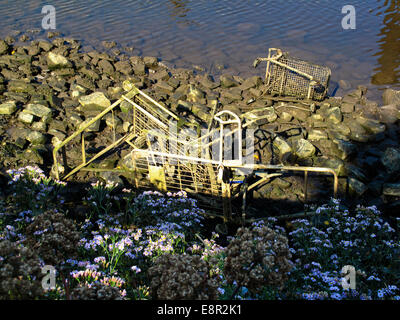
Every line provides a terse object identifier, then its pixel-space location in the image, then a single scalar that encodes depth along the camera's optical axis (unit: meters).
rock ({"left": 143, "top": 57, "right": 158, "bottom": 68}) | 12.07
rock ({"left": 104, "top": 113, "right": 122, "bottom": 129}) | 8.71
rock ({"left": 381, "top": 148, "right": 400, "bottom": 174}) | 7.52
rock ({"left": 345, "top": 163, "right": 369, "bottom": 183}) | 7.49
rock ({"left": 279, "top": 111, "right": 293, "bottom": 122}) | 9.32
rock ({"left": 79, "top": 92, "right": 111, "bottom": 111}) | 9.30
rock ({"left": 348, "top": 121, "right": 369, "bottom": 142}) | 8.70
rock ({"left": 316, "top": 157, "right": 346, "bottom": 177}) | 7.63
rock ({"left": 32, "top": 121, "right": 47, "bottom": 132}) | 8.42
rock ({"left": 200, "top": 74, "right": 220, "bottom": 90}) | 10.80
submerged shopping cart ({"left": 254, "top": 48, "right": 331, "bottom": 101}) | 10.09
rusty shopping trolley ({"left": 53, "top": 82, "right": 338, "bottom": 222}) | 5.73
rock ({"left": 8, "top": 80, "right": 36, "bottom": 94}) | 9.90
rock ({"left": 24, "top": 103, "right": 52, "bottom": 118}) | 8.73
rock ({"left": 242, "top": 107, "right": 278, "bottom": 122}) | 8.92
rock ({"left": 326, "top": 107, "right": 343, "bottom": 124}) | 9.35
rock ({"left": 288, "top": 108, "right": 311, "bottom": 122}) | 9.42
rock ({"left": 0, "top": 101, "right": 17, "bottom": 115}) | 8.79
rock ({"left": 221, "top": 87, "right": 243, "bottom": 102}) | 10.24
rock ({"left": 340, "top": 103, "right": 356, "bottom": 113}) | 9.78
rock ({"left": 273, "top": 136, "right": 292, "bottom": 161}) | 8.04
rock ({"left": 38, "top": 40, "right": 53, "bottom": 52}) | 12.57
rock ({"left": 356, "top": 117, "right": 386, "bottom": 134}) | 8.90
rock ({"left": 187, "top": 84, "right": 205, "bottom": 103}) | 10.06
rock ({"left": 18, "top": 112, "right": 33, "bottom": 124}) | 8.53
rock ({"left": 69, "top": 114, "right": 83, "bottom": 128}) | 8.70
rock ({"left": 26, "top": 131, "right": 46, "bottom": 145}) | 7.90
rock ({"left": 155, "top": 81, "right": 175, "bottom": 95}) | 10.55
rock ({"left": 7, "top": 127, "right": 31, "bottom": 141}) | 7.99
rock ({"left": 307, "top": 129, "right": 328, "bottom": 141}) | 8.74
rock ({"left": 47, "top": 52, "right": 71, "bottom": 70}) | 11.25
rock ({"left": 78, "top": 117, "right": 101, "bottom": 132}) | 8.46
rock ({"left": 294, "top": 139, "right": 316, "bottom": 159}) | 8.14
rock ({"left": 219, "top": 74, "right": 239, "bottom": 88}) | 10.87
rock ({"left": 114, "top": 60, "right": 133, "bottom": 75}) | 11.38
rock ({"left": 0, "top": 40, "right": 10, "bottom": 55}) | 12.05
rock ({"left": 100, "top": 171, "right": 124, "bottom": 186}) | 6.81
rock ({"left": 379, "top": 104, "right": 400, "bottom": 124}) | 9.44
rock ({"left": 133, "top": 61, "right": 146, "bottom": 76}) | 11.45
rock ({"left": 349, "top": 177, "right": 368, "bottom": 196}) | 7.09
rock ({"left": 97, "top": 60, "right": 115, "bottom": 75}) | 11.25
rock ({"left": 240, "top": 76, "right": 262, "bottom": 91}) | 10.71
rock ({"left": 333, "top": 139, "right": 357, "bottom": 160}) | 8.18
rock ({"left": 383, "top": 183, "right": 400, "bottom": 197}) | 6.90
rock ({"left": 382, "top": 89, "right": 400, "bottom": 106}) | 10.18
